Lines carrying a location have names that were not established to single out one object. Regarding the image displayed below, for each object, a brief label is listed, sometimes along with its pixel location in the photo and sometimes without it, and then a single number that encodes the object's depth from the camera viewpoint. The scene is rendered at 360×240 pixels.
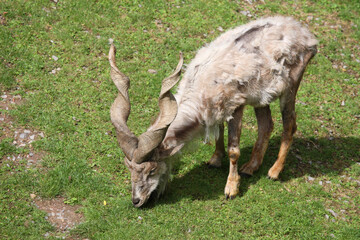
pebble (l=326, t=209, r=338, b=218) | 17.30
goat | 15.22
